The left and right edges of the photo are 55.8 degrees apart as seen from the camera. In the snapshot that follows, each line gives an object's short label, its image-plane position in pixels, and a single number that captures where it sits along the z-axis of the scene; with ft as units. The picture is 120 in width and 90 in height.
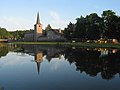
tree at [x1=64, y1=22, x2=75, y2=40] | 178.60
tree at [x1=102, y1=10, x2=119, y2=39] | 132.07
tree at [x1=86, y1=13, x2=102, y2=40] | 141.39
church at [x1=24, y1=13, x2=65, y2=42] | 242.18
